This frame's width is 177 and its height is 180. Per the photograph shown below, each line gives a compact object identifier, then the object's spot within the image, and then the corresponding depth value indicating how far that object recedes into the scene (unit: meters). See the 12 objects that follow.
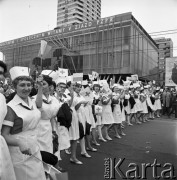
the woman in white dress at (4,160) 1.59
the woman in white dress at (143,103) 11.22
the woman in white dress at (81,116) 4.95
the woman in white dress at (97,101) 6.60
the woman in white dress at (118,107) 7.29
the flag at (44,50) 3.47
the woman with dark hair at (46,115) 3.12
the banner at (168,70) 14.07
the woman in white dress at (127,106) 9.44
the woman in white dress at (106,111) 6.92
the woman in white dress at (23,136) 2.07
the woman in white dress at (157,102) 13.12
